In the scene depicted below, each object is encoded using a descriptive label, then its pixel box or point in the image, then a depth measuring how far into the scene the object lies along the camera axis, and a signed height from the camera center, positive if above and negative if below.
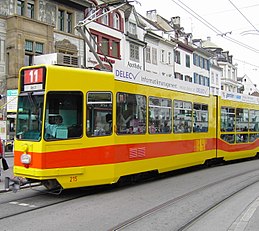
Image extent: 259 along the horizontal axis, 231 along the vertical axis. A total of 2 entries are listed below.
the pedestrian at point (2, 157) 11.30 -0.86
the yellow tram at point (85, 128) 8.34 +0.02
